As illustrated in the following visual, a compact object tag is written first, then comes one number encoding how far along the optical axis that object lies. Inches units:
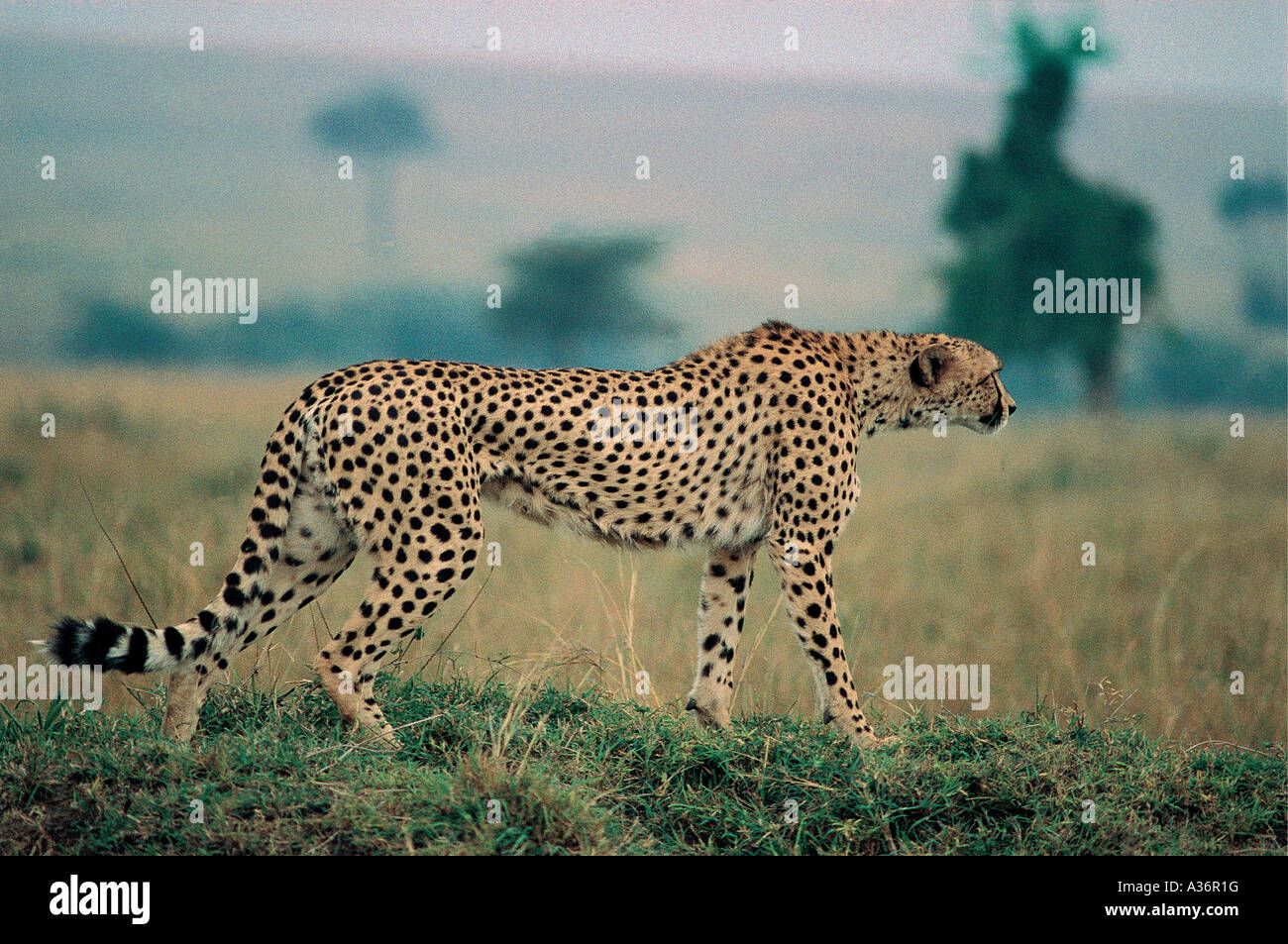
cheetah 187.5
